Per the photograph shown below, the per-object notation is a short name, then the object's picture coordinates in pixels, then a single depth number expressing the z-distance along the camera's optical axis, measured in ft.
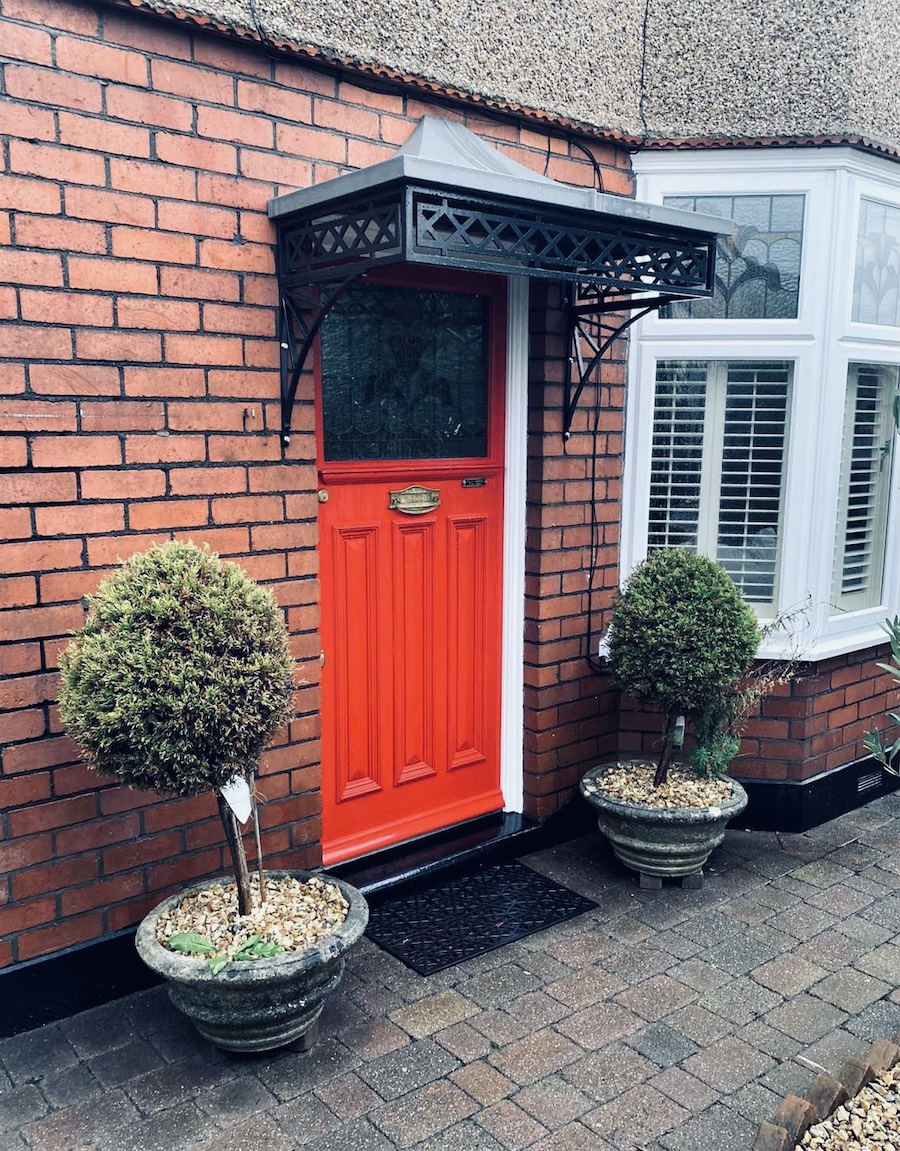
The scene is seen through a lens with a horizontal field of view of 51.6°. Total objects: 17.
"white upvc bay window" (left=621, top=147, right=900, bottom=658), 14.30
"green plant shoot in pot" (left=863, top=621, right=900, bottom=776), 8.05
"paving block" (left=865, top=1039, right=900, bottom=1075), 8.41
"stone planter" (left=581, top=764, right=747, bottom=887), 12.71
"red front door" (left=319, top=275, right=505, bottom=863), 12.44
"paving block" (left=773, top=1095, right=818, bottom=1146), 7.59
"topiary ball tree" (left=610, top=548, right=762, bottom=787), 12.68
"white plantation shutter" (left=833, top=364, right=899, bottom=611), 15.65
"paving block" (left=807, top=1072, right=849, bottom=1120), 7.85
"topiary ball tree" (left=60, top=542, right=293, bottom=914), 8.42
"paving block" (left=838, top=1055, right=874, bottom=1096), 8.18
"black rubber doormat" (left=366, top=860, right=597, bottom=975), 11.66
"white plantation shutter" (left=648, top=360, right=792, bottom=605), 14.94
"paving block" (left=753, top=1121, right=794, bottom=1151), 7.28
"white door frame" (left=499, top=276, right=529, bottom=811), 13.79
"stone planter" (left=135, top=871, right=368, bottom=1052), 8.71
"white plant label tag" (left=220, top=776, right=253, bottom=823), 9.08
